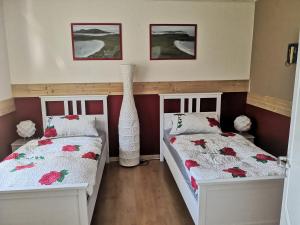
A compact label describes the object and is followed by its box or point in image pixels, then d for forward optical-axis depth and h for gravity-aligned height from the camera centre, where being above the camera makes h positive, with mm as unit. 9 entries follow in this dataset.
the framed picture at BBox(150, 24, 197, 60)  3246 +344
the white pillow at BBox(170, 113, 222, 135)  3084 -722
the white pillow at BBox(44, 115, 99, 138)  2982 -729
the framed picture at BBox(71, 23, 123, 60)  3137 +336
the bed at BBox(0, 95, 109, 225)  1703 -948
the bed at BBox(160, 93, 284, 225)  1807 -993
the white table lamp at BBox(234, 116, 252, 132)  3229 -739
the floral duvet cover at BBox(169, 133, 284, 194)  1932 -821
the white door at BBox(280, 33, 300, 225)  1139 -493
